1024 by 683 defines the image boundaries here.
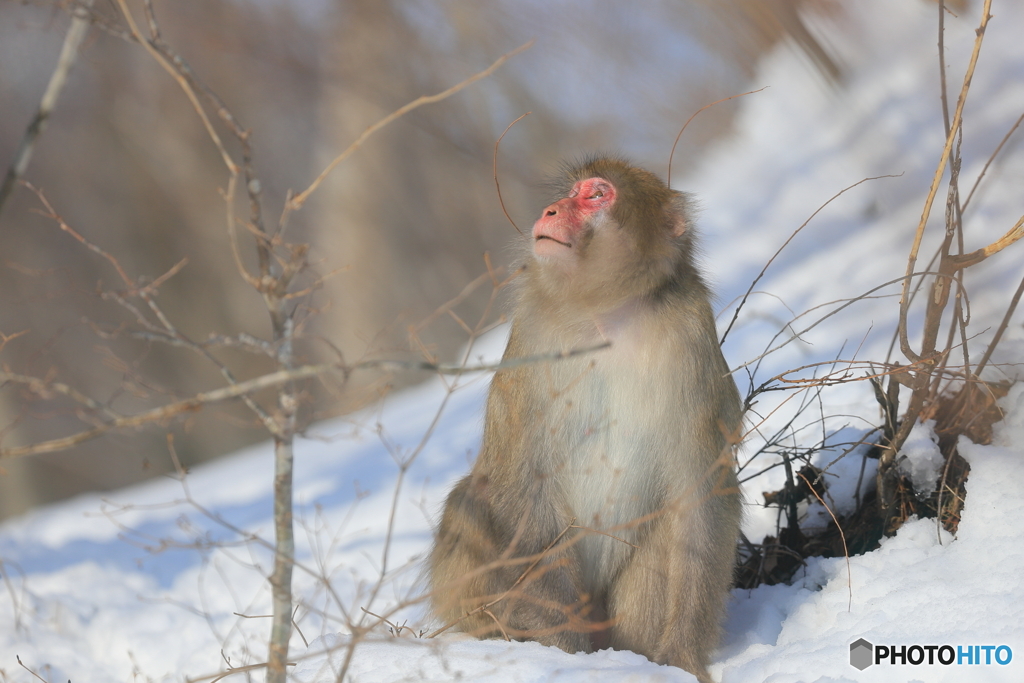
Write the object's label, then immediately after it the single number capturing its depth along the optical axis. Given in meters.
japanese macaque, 6.90
